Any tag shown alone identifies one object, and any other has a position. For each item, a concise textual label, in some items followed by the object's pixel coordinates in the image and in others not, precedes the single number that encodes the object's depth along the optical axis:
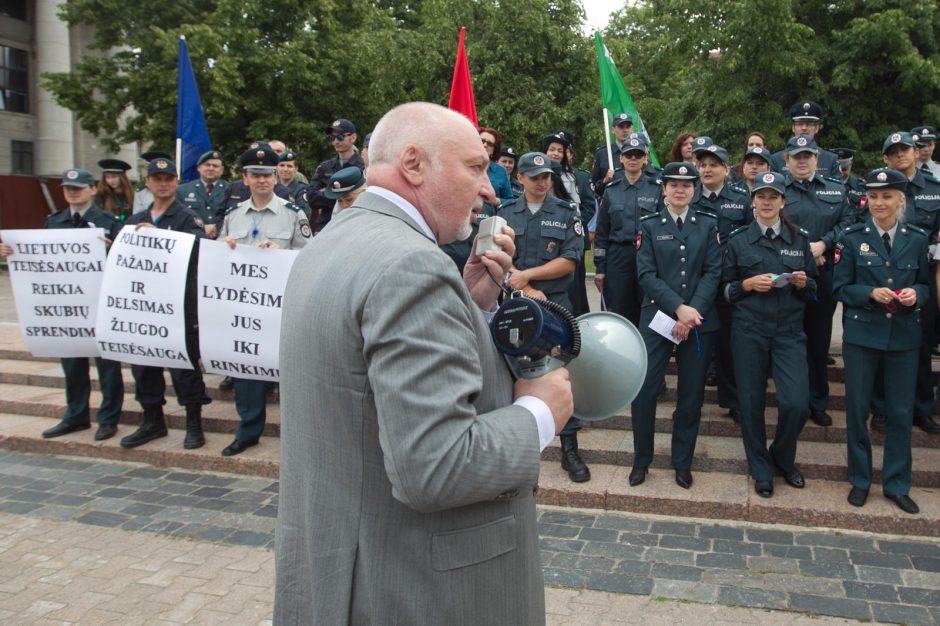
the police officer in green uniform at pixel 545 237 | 6.18
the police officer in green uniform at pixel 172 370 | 6.81
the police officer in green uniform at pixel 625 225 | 7.04
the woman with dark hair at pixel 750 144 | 7.73
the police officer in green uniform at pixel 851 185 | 7.08
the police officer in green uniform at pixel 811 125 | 7.43
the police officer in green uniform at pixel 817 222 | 6.57
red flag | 6.23
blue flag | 9.70
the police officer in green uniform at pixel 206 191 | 8.93
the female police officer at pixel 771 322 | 5.57
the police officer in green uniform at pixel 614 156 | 8.74
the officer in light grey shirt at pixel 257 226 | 6.77
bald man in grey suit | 1.59
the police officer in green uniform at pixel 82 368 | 7.21
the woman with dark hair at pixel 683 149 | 8.10
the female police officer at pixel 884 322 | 5.28
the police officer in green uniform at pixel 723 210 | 6.73
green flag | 9.02
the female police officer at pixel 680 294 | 5.80
